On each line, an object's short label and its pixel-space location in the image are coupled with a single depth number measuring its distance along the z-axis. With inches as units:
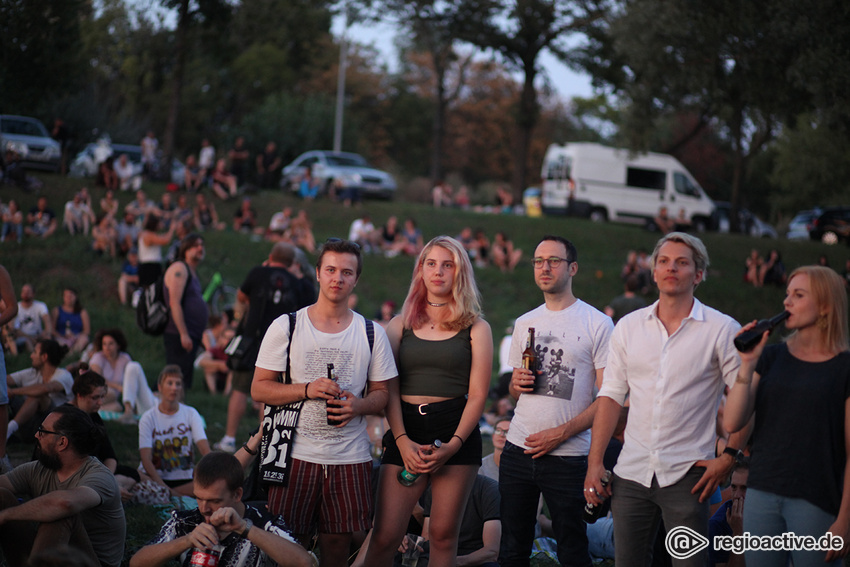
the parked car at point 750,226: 1352.1
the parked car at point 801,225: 1293.3
